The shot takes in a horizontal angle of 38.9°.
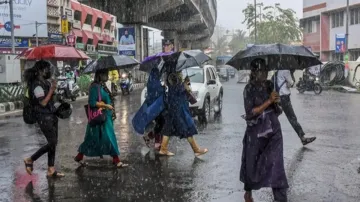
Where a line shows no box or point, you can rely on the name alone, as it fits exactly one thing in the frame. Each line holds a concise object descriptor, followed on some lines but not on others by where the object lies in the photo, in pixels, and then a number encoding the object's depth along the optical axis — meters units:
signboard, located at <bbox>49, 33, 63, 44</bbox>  28.03
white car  14.07
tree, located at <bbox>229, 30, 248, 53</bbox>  114.69
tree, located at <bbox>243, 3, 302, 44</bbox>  63.56
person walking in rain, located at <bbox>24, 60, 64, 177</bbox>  6.70
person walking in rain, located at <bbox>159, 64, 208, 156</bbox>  8.48
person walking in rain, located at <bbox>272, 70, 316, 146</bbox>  9.61
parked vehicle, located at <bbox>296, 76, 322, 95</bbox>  27.41
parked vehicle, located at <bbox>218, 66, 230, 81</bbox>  58.12
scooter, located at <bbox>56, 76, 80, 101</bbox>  22.39
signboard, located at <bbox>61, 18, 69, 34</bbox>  30.03
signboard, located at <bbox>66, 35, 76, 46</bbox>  31.78
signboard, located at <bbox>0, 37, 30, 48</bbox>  44.47
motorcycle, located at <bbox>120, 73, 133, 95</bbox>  28.41
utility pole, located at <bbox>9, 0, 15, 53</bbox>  27.92
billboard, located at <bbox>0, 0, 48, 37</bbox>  45.59
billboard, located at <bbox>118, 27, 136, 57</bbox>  34.00
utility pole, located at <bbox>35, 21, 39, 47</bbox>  43.98
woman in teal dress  7.40
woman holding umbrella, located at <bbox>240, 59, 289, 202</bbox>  5.27
